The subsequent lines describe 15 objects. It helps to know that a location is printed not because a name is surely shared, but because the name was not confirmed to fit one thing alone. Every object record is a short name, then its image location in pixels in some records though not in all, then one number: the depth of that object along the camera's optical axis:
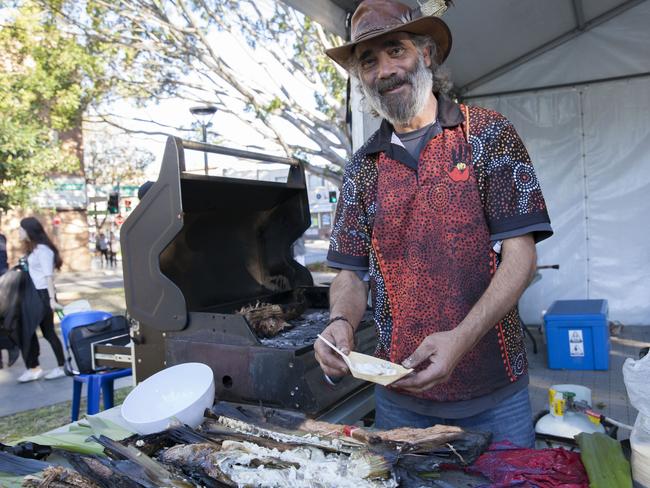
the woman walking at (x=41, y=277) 6.39
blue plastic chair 4.00
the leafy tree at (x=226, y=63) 9.80
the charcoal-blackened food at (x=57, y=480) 1.37
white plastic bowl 1.84
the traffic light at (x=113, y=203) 20.09
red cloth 1.31
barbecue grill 2.40
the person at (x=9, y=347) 6.18
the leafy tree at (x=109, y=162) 30.19
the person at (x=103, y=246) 26.23
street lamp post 9.95
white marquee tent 6.37
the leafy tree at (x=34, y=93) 11.92
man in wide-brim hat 1.57
